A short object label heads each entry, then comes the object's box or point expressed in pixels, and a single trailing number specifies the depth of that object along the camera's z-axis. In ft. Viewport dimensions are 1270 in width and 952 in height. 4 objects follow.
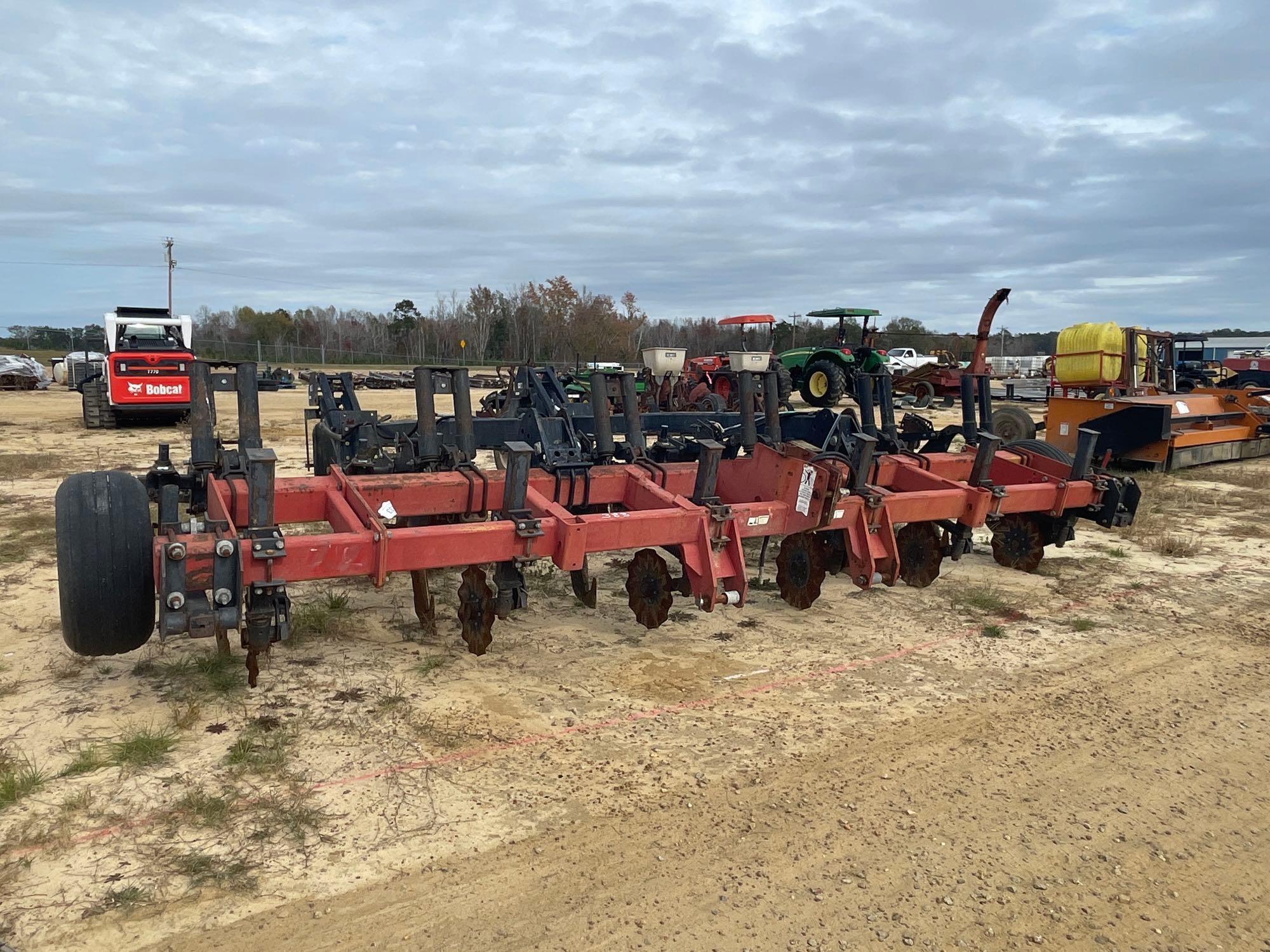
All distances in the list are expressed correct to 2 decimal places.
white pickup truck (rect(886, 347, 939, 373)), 102.47
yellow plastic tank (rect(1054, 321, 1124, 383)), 40.42
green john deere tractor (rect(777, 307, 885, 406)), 66.03
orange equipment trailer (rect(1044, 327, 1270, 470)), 37.14
